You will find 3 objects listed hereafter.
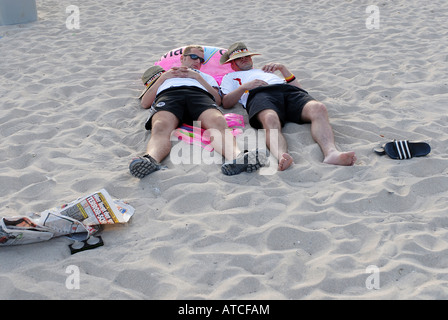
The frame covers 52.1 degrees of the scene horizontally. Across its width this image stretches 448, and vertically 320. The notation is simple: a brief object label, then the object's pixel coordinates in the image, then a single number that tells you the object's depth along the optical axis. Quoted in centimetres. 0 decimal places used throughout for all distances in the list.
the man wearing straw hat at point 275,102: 329
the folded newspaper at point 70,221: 243
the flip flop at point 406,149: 321
